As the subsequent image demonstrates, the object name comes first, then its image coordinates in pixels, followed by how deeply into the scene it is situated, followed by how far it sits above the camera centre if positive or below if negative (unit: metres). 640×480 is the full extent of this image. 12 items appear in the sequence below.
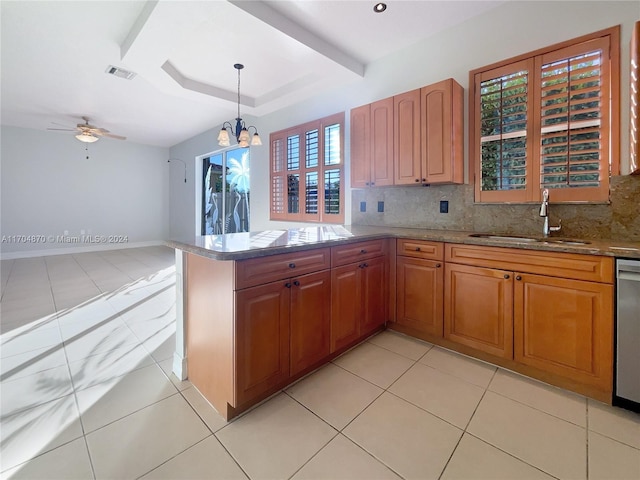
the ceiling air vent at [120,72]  3.53 +2.09
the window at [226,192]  5.68 +0.93
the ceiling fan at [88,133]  4.91 +1.82
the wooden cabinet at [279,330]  1.50 -0.57
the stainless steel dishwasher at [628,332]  1.50 -0.55
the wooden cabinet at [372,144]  2.79 +0.91
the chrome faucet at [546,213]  2.04 +0.13
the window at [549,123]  1.95 +0.83
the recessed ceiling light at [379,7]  2.37 +1.91
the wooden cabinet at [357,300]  2.07 -0.54
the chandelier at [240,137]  3.16 +1.10
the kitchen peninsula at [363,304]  1.53 -0.46
